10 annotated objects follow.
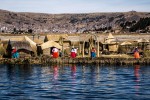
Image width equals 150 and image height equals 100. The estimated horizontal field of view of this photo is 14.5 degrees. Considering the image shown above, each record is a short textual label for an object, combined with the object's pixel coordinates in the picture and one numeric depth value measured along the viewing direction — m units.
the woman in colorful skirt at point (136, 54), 50.18
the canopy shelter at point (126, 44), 60.89
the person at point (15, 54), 50.94
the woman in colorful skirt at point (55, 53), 50.48
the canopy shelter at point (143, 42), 61.48
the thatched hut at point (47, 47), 56.25
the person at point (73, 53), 50.78
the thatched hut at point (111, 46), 60.99
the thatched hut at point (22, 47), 54.44
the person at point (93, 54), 50.11
